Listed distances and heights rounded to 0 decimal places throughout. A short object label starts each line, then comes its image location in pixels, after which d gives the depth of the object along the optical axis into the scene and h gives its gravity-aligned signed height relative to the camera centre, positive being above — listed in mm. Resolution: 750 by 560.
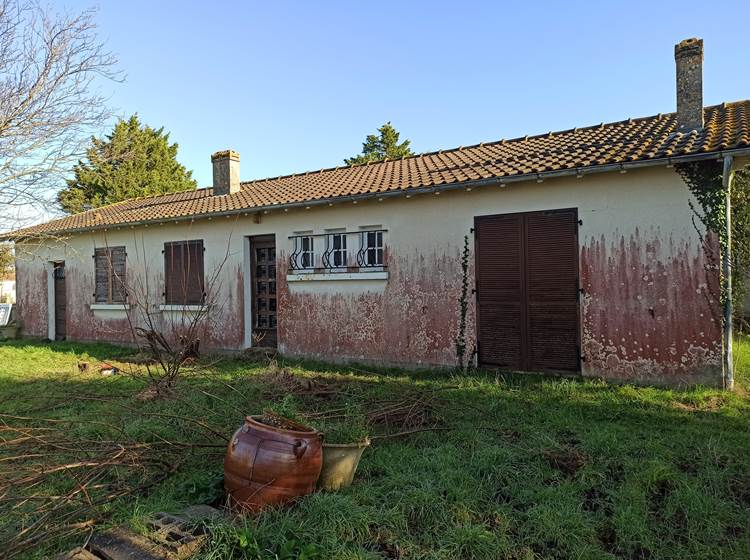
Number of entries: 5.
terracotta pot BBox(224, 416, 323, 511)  3340 -1294
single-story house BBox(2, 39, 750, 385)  6953 +306
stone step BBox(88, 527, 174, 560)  2781 -1557
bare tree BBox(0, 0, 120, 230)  12469 +4020
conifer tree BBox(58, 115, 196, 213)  27922 +6240
